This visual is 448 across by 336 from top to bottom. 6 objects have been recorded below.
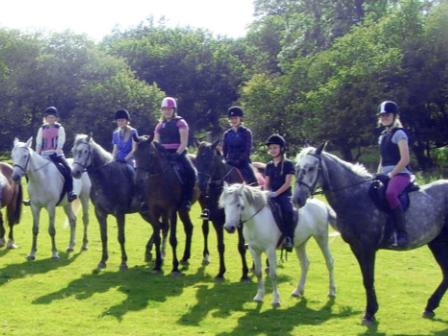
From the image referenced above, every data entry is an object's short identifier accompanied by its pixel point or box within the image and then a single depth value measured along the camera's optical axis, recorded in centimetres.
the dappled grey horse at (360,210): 918
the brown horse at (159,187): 1231
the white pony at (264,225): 1011
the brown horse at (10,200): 1552
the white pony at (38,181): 1390
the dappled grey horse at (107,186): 1327
